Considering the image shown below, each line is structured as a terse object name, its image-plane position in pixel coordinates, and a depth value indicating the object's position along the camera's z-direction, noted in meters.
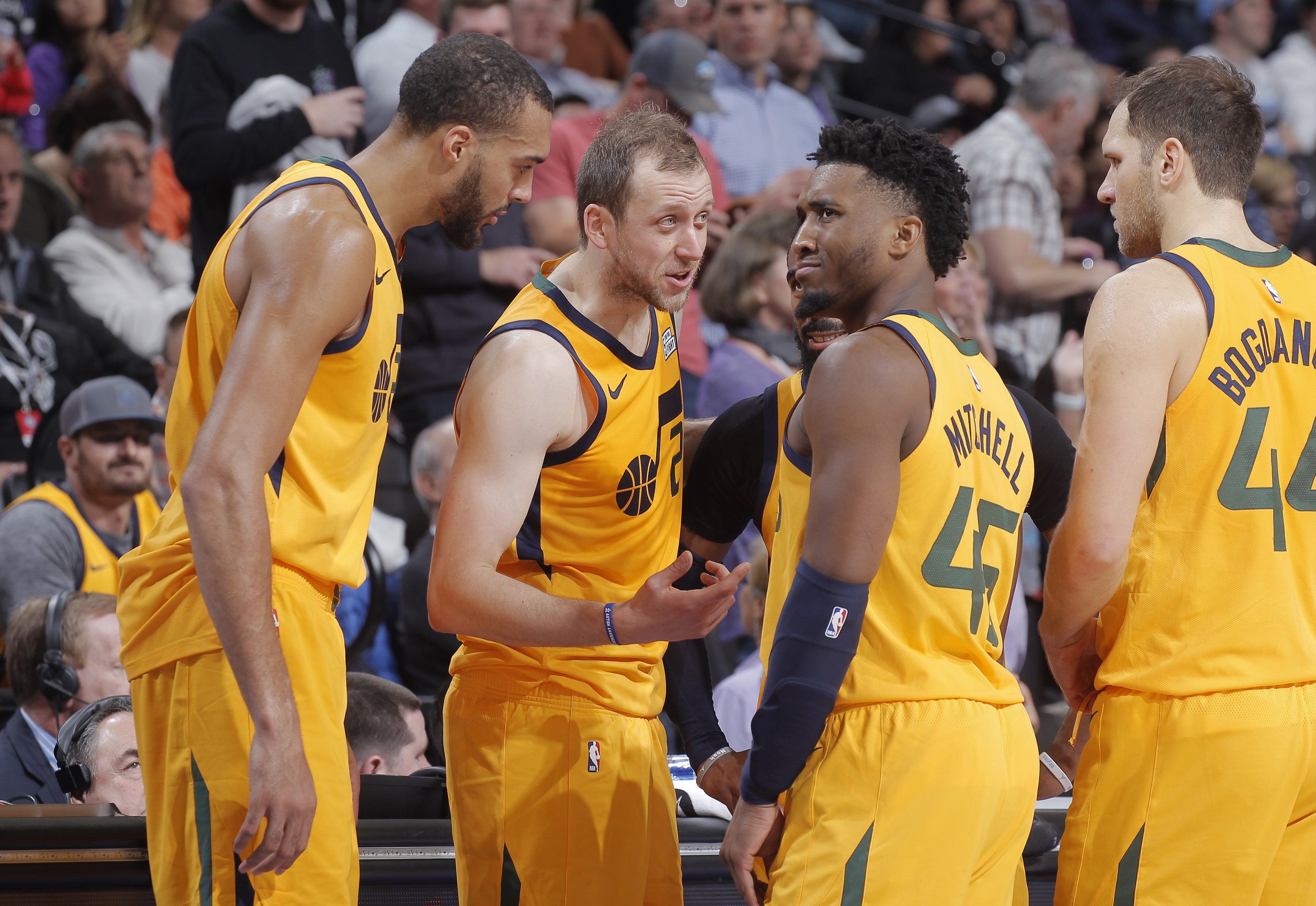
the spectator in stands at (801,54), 17.22
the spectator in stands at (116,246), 14.00
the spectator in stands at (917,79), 20.83
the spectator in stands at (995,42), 21.56
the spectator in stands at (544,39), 14.36
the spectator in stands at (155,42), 16.31
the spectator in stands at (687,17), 16.98
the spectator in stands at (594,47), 18.73
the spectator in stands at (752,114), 14.59
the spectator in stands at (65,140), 14.82
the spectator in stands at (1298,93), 23.30
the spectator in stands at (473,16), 13.25
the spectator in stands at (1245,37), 21.58
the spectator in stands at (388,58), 13.57
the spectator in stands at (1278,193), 18.39
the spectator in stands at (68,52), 16.42
